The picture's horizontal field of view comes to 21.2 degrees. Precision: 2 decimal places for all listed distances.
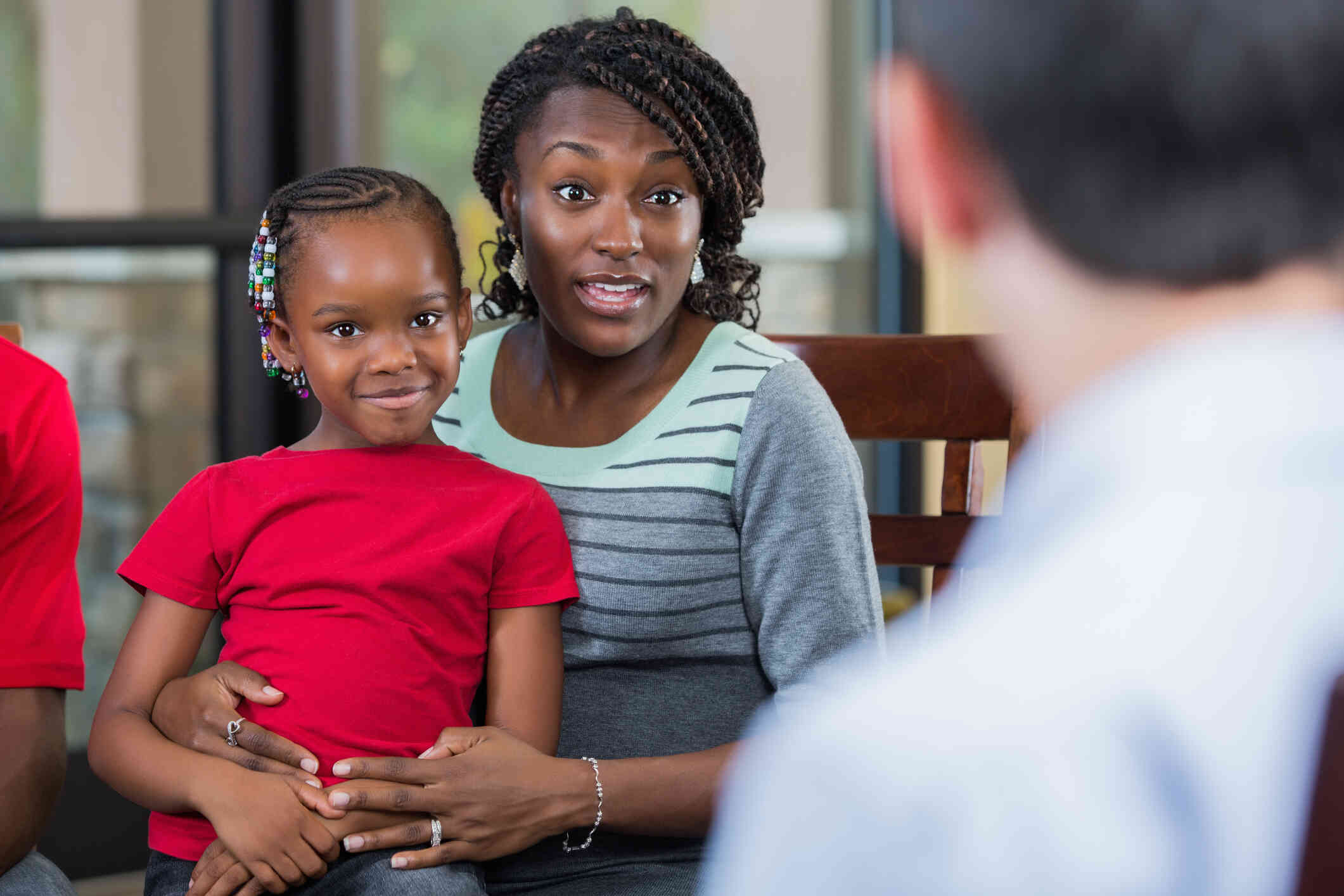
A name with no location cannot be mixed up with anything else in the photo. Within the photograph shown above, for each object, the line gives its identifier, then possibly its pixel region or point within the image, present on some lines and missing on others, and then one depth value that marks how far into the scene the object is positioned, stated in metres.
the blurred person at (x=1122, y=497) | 1.34
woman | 2.33
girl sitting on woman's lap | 2.27
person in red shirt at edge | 2.31
